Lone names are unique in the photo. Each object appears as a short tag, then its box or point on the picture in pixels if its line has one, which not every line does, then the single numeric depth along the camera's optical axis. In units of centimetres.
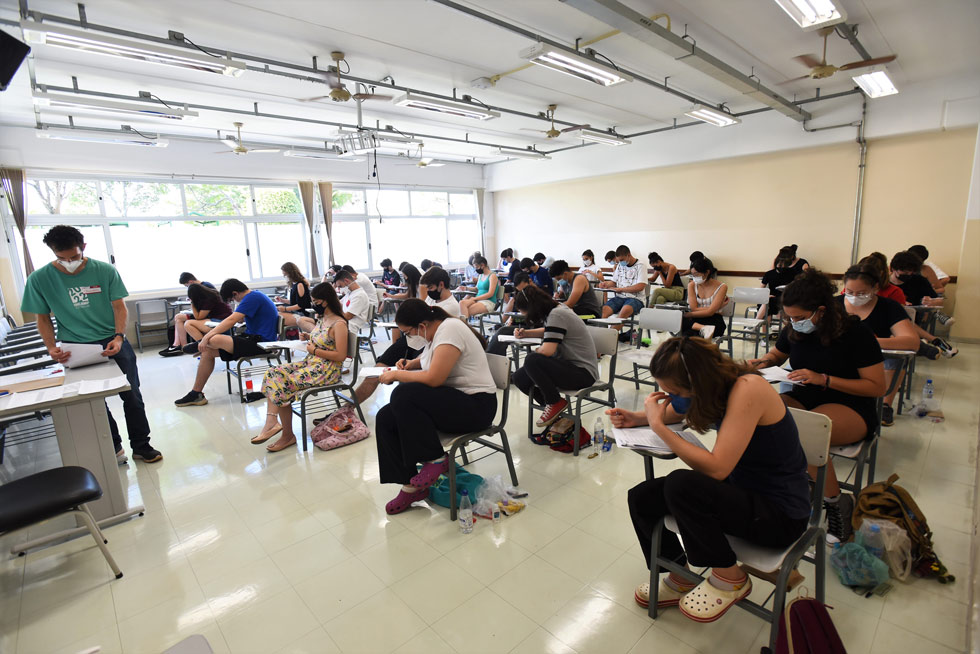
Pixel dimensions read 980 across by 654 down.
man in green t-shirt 294
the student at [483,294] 561
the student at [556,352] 319
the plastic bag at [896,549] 197
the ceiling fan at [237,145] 655
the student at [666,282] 622
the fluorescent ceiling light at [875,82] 438
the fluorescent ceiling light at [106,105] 429
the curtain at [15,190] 657
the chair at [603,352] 327
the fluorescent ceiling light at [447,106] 480
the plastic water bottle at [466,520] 245
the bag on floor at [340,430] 352
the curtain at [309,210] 921
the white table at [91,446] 237
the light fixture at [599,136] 681
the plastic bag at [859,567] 191
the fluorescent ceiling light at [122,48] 300
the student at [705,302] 449
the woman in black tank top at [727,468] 150
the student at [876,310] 274
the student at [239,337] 437
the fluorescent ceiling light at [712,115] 574
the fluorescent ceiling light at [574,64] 371
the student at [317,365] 340
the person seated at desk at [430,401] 245
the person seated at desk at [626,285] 626
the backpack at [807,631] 136
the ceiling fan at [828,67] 389
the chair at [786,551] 150
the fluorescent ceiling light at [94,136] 568
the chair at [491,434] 248
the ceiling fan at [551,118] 653
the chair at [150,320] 758
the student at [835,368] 216
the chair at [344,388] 335
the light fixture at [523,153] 798
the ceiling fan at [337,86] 423
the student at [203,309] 488
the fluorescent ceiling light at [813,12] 311
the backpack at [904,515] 199
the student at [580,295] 523
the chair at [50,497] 186
